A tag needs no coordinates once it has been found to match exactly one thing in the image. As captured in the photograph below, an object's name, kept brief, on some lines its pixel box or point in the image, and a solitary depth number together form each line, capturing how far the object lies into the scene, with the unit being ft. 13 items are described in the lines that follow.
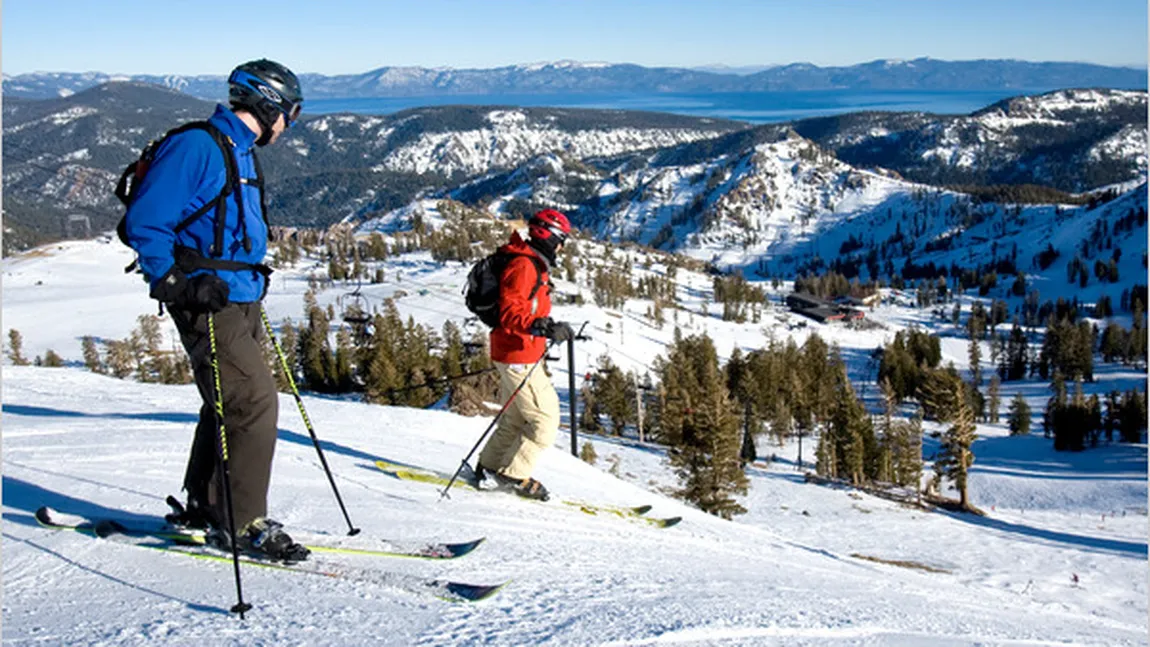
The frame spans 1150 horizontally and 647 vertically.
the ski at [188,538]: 17.38
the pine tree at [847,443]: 176.65
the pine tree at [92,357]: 260.42
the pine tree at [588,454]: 118.88
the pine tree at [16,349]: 263.74
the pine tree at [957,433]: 150.92
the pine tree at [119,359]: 242.99
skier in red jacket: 24.20
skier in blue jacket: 13.80
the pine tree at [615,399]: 220.64
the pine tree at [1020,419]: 288.10
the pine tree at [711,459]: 96.02
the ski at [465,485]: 28.71
